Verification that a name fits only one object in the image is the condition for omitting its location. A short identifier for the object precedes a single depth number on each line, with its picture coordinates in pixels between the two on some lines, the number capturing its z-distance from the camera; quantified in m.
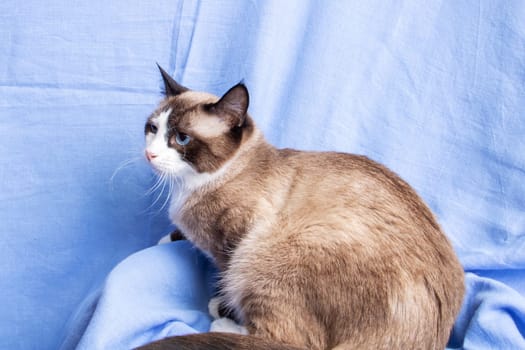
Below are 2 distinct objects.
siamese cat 1.22
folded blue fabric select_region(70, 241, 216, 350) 1.32
